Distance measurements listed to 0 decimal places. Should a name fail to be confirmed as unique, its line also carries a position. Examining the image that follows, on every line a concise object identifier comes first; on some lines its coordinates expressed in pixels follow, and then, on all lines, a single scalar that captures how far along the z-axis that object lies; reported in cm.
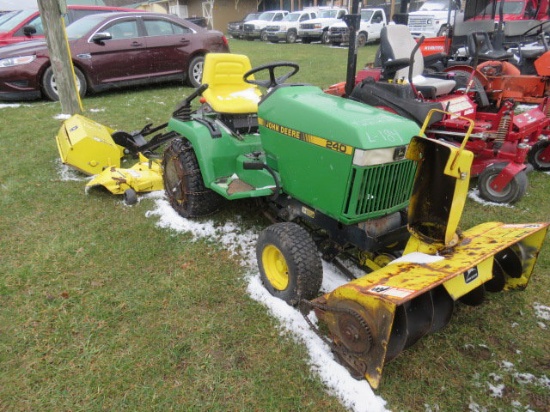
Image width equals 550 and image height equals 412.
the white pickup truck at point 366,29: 1797
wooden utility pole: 584
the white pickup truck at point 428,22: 1427
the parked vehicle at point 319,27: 1939
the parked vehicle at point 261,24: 2145
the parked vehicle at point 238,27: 2297
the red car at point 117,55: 703
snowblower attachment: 194
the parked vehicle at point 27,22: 801
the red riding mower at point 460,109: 404
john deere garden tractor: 204
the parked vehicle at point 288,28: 2022
